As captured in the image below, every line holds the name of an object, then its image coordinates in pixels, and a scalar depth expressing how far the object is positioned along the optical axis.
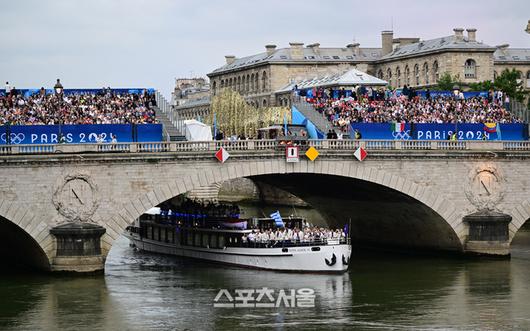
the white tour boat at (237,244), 75.88
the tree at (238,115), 144.50
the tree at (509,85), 135.38
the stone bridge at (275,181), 70.75
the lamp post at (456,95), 86.14
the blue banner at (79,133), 75.31
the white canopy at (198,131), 87.12
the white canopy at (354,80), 103.62
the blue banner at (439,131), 85.19
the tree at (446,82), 148.39
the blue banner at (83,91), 84.19
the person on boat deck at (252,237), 78.50
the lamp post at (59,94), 78.03
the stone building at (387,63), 163.75
